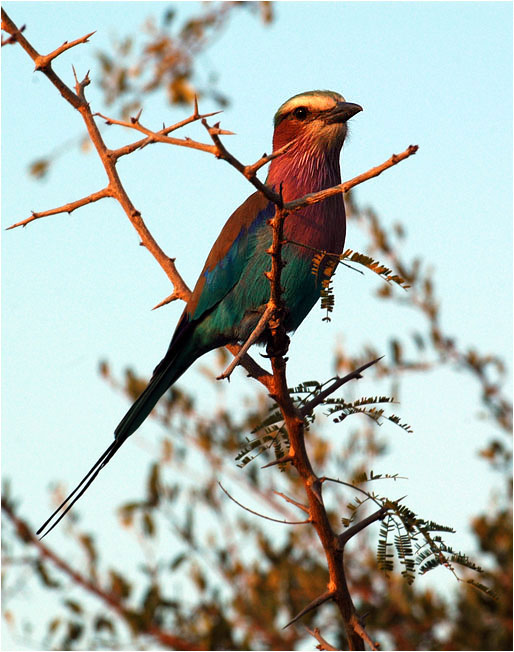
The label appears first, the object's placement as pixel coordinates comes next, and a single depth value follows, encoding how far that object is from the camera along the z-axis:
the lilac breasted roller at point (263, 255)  9.30
